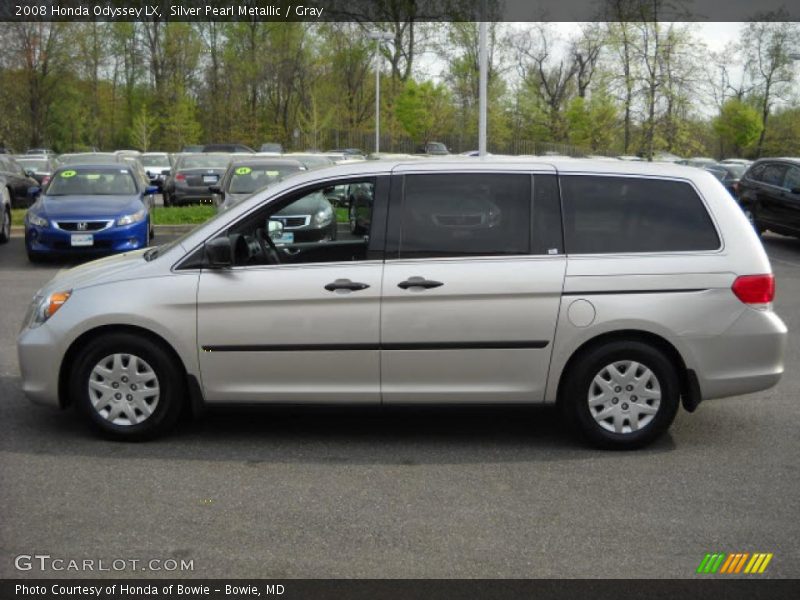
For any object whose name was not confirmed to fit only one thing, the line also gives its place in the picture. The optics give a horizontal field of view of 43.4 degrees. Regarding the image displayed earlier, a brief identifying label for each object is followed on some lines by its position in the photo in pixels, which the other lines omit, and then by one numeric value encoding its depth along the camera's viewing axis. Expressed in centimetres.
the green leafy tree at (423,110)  5078
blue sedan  1499
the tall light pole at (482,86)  2039
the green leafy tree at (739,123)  6069
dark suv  1877
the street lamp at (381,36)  3981
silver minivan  603
